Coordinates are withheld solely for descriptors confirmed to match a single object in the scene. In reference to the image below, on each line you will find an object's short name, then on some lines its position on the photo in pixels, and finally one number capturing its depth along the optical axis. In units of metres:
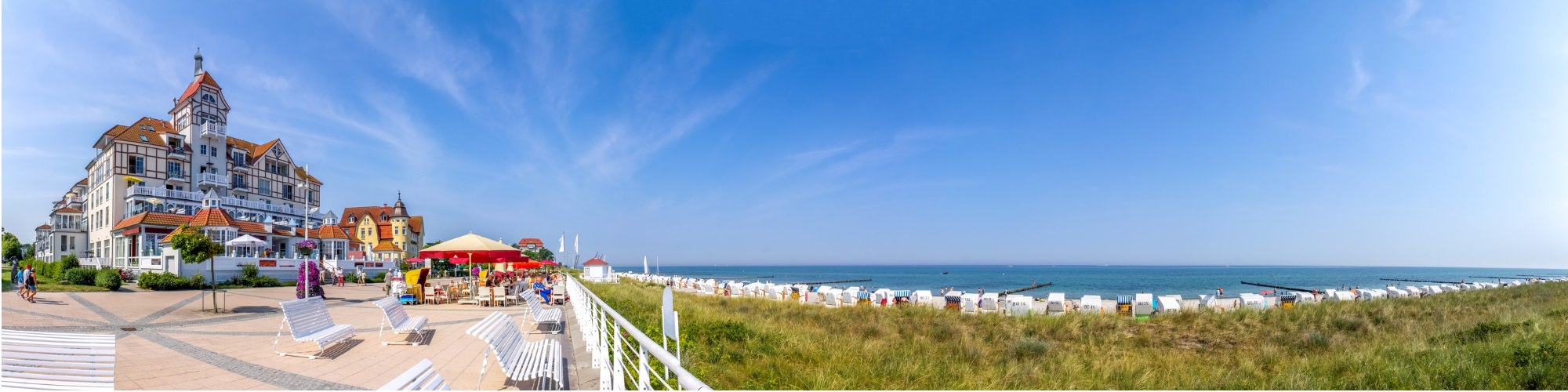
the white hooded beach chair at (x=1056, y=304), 21.47
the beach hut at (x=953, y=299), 23.24
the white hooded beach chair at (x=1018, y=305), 21.06
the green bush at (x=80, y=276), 22.75
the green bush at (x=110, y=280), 20.84
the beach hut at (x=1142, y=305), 19.97
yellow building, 60.09
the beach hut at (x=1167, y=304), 21.28
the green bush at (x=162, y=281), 21.79
